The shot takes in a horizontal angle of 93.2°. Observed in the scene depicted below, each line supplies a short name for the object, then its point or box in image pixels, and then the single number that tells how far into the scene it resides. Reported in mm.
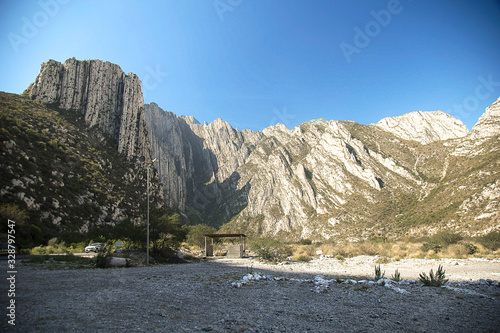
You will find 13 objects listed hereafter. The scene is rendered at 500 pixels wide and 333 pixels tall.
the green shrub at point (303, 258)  23759
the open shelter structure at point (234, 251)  28453
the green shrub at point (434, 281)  8578
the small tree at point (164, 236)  19859
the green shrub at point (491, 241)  24938
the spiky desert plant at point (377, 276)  9741
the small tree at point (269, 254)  20705
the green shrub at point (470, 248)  22506
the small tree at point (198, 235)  48206
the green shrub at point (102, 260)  13078
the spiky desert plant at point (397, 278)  9586
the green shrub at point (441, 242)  24734
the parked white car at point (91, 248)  25473
